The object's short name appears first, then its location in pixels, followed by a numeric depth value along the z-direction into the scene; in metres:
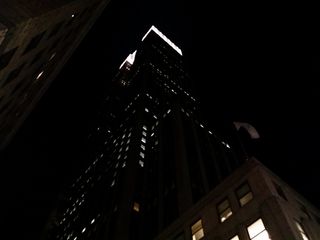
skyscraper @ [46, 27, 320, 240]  22.36
